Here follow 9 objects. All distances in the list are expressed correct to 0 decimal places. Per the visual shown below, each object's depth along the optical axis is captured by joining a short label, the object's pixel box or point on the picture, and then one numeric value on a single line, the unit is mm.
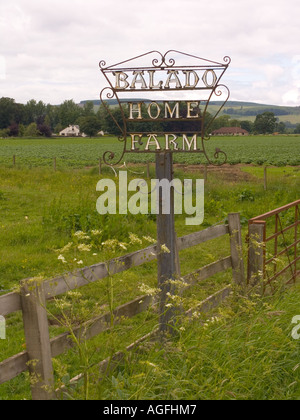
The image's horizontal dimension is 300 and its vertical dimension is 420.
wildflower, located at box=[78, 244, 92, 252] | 3359
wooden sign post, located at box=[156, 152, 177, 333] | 4422
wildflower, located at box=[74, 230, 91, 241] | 3580
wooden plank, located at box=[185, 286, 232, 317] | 4924
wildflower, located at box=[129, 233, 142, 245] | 3642
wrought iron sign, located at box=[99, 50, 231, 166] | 4129
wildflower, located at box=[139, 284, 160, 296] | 3496
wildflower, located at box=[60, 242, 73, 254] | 3405
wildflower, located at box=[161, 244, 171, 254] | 4012
